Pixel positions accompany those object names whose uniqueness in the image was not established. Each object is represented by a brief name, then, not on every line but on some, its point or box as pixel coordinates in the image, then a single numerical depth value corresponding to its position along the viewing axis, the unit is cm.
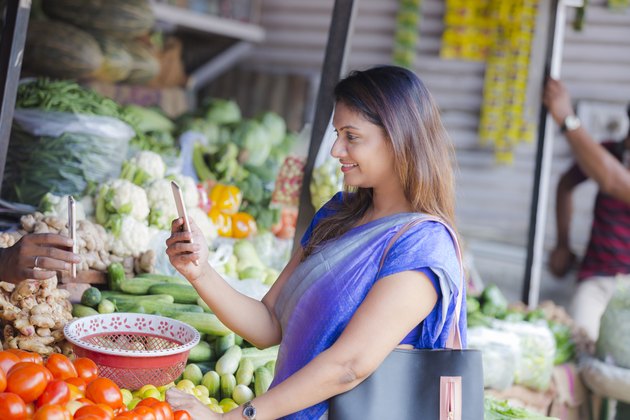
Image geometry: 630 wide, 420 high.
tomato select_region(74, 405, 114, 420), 178
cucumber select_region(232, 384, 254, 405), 293
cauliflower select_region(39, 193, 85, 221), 348
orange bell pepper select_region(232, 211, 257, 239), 452
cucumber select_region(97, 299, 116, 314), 306
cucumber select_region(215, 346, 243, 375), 303
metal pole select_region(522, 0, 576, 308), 512
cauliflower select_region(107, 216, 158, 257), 351
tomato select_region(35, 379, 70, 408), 181
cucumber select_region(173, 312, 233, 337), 322
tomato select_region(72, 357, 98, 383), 207
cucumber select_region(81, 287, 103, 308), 306
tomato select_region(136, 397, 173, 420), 188
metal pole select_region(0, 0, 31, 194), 309
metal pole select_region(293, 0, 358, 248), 366
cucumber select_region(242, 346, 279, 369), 320
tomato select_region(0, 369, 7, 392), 181
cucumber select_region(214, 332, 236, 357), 319
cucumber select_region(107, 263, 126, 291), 334
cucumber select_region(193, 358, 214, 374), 309
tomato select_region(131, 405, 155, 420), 184
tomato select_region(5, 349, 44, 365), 201
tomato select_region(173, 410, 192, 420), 193
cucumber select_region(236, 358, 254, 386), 303
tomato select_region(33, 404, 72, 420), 171
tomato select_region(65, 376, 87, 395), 194
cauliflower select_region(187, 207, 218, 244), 407
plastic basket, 237
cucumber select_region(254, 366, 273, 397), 299
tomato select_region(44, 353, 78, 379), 199
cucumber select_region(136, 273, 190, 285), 348
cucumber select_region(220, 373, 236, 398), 297
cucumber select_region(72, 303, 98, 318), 298
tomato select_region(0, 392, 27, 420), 173
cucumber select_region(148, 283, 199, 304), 339
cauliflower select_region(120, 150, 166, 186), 404
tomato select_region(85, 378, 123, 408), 191
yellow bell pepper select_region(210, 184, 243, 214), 458
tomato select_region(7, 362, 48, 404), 181
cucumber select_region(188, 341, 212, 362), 313
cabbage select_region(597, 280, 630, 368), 433
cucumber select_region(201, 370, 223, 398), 295
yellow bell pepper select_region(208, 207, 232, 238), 442
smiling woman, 202
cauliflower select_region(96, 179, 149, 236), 367
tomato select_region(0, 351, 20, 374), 190
